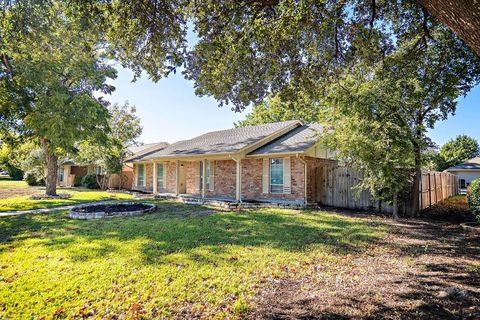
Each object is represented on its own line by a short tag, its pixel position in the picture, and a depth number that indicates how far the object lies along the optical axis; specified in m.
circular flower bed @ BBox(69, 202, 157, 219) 10.95
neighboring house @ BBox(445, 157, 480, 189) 32.62
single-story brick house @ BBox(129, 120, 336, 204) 14.90
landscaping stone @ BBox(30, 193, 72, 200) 17.42
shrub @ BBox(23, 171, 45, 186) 32.53
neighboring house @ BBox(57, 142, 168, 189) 29.23
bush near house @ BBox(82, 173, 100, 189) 29.50
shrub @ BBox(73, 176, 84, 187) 33.17
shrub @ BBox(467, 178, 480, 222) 8.99
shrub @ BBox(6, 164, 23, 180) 46.94
